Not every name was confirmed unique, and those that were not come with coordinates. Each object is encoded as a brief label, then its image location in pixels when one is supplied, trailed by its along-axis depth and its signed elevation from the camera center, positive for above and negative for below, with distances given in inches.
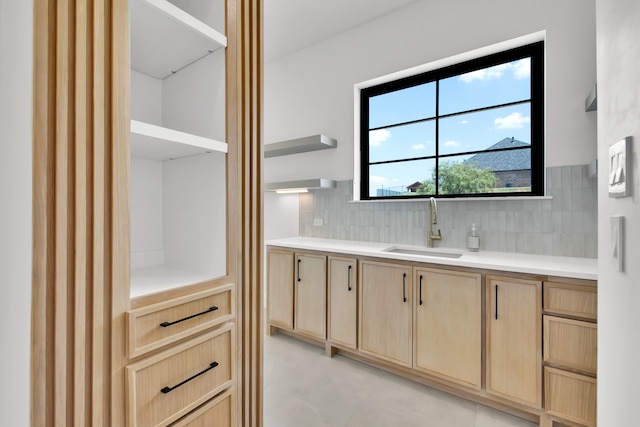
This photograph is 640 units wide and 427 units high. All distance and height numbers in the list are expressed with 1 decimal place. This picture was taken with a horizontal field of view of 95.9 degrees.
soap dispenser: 87.7 -8.7
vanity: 60.3 -27.7
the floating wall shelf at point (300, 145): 111.1 +27.0
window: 85.7 +27.9
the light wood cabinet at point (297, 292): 98.8 -28.9
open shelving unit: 39.8 +9.6
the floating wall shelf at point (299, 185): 110.9 +11.0
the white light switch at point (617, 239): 28.3 -2.7
